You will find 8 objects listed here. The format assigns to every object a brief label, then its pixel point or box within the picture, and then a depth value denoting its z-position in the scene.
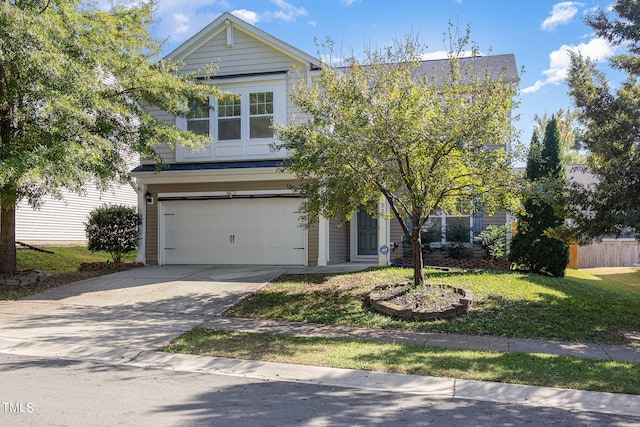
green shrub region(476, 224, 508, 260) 14.89
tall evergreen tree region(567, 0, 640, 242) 9.26
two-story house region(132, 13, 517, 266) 15.45
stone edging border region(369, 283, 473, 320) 9.29
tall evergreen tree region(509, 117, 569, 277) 14.04
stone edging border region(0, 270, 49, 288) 12.38
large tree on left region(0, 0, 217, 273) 9.98
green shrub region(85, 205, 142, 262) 15.30
